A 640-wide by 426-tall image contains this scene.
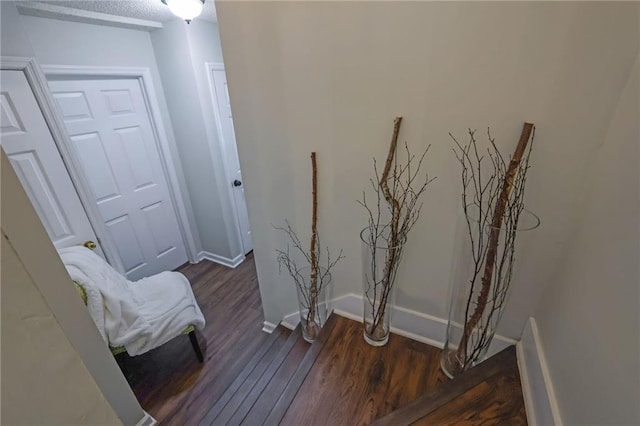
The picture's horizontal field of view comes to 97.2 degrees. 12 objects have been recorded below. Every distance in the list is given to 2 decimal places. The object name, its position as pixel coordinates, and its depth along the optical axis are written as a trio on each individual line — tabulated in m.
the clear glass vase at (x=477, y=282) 1.10
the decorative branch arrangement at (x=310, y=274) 1.67
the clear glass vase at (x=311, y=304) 1.77
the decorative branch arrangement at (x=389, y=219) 1.25
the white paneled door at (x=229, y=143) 2.69
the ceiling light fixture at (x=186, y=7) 1.77
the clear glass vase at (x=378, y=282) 1.40
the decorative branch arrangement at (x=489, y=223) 1.03
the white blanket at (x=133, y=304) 1.62
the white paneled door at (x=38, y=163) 1.78
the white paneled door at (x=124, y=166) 2.27
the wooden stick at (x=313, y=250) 1.46
